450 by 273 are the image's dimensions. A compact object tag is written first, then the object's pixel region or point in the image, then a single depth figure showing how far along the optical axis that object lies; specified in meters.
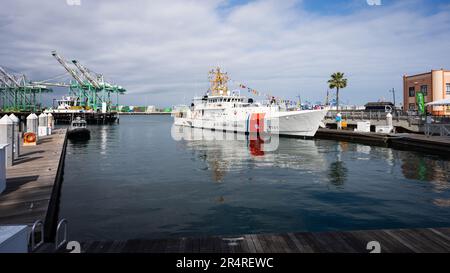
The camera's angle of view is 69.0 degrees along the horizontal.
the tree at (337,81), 62.99
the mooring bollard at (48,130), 37.50
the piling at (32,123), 27.61
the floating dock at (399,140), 25.19
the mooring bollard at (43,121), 39.99
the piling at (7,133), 15.41
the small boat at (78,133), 41.92
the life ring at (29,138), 24.45
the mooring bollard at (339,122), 45.29
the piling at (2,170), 9.79
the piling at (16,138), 16.73
